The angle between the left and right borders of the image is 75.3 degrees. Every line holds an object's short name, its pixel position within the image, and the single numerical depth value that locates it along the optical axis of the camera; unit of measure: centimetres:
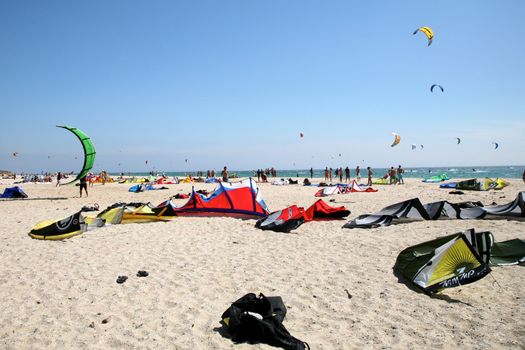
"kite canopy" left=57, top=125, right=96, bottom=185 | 1574
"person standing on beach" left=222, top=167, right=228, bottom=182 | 2082
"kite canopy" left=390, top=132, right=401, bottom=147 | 2698
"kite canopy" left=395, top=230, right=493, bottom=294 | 429
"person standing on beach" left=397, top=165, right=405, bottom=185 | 2986
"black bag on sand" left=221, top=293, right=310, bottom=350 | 328
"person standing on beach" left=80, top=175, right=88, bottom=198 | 1839
